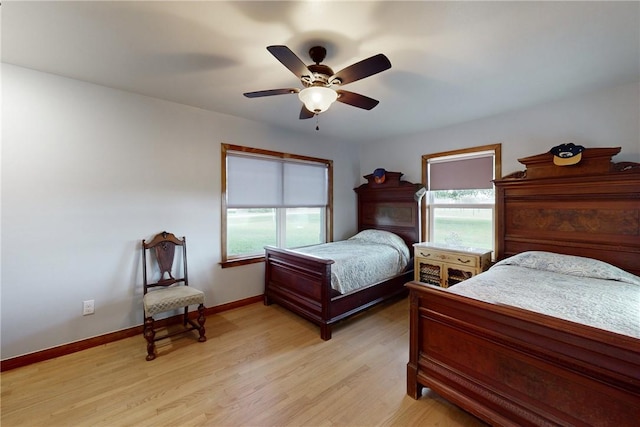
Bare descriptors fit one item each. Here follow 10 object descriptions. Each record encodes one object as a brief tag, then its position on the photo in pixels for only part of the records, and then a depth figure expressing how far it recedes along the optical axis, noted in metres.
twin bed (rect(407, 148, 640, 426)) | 1.18
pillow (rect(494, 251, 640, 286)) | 2.21
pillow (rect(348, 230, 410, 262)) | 3.83
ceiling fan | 1.59
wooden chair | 2.34
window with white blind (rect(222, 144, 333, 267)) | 3.40
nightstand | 3.08
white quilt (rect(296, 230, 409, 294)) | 2.85
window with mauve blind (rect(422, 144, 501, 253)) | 3.40
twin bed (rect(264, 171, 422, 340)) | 2.72
